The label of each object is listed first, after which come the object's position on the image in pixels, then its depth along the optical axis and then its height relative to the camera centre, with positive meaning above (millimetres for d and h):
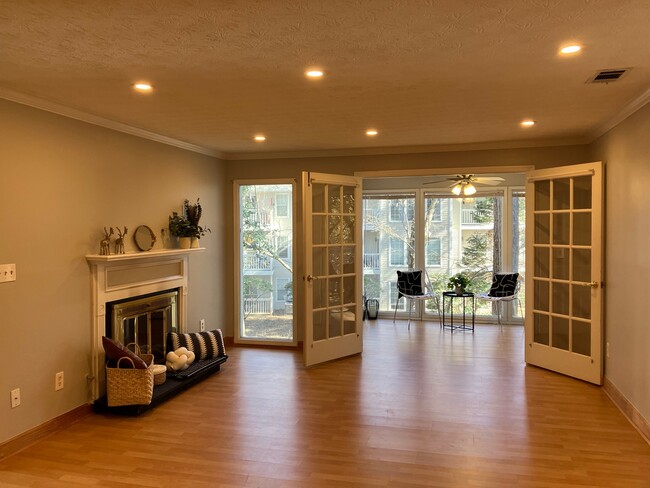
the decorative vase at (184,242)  5047 -31
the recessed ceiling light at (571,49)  2432 +946
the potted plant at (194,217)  5129 +231
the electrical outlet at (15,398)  3230 -1044
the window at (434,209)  8078 +476
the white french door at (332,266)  5121 -308
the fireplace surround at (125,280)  3912 -369
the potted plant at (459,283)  7086 -654
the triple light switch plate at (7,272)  3125 -211
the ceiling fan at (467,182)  6379 +734
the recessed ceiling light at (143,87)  3072 +969
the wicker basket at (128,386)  3773 -1130
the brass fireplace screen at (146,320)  4160 -744
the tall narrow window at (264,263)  6109 -303
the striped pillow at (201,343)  4797 -1035
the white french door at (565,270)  4441 -311
